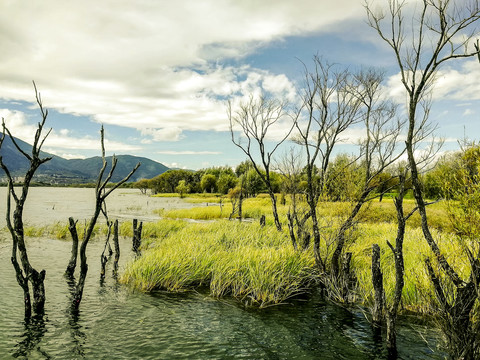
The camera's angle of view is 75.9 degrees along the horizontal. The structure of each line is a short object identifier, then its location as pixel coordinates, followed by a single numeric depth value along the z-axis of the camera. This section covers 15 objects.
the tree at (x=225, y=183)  91.41
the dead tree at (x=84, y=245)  7.29
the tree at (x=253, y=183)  74.44
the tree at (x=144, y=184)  134.93
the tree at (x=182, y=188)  87.06
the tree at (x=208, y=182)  99.31
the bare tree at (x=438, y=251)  4.95
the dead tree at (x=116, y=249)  11.71
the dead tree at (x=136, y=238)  15.70
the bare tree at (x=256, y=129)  15.26
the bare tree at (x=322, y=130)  9.95
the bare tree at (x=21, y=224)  6.67
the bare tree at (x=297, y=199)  12.24
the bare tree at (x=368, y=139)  10.35
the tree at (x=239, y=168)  100.21
